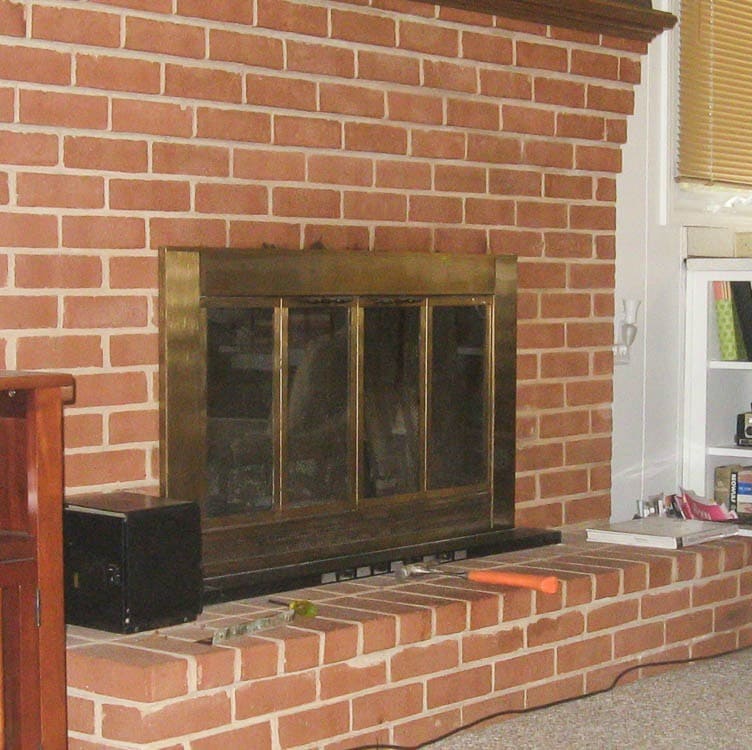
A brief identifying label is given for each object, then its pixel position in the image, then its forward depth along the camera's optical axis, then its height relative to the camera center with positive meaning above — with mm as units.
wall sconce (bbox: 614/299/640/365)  3666 -18
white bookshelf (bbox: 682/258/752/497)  3854 -125
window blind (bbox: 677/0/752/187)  3863 +620
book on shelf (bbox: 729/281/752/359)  3881 +41
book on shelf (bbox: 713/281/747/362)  3881 -1
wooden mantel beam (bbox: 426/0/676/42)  3232 +711
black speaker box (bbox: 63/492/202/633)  2418 -397
